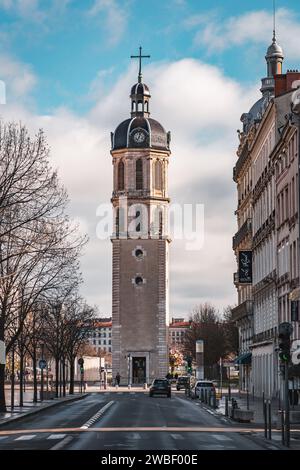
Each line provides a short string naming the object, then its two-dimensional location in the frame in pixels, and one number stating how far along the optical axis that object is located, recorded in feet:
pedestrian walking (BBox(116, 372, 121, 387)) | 426.35
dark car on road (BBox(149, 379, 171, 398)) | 297.65
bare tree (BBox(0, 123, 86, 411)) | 142.20
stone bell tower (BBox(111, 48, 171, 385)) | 461.37
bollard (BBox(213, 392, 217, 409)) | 209.13
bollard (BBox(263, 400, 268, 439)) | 119.26
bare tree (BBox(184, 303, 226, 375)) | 544.21
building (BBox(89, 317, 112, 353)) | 355.31
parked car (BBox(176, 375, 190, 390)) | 390.83
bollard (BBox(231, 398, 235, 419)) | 162.22
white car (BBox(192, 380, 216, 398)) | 252.58
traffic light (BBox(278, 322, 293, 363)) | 104.97
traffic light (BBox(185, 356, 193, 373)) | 324.13
